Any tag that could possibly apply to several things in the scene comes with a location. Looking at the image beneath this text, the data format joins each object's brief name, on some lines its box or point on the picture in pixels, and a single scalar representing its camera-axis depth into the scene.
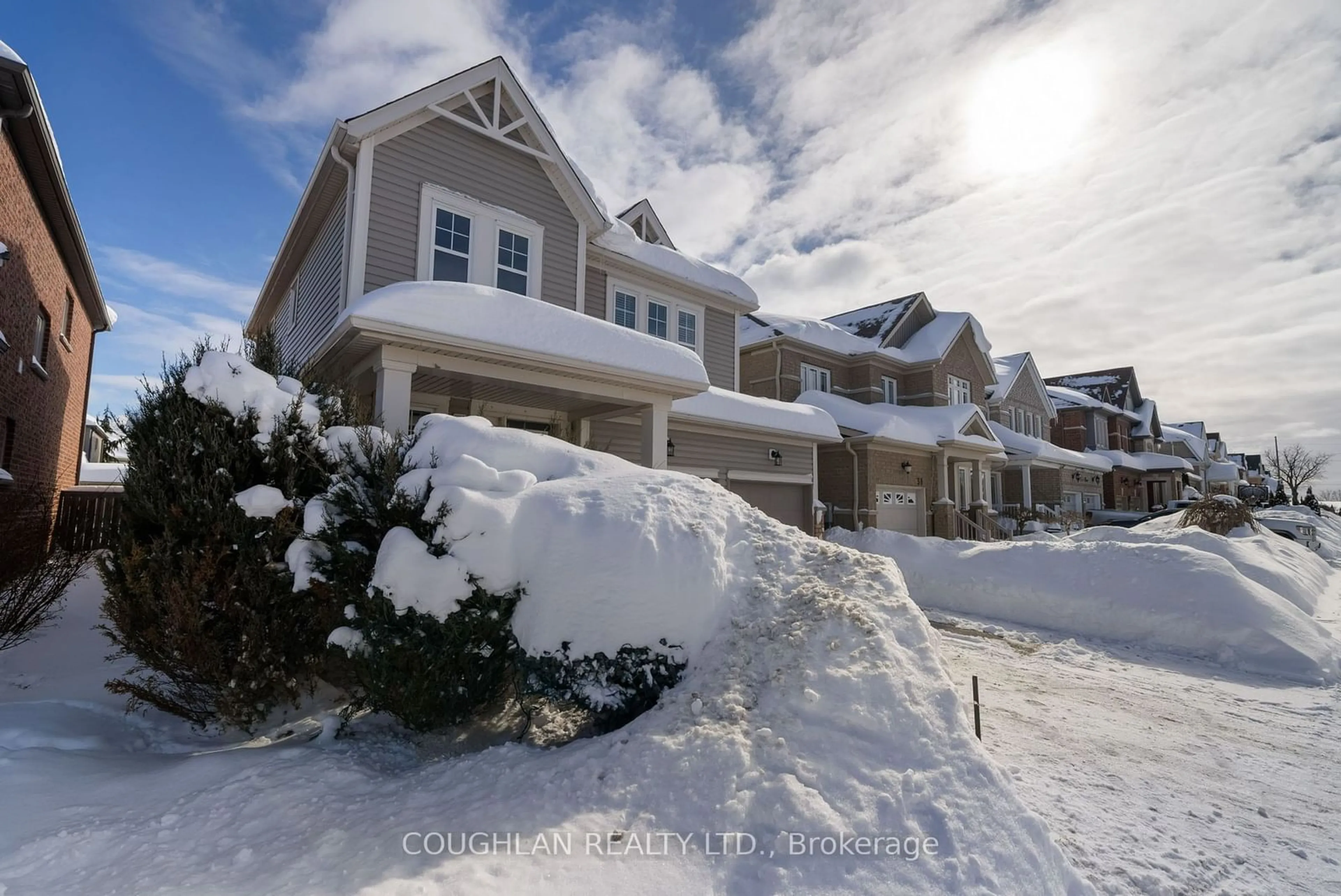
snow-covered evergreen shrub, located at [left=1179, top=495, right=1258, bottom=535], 16.28
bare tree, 60.66
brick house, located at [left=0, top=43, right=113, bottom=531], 7.83
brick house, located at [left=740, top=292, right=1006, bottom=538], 18.77
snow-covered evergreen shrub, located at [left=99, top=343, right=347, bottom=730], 4.08
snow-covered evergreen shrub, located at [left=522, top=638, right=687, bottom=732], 4.18
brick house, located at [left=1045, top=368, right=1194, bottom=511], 36.00
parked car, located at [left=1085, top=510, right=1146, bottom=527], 30.97
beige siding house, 7.77
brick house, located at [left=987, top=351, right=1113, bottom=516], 26.70
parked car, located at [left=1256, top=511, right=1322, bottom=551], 21.14
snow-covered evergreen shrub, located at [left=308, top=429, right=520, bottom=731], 4.07
